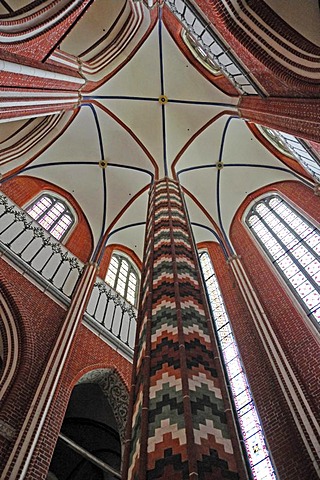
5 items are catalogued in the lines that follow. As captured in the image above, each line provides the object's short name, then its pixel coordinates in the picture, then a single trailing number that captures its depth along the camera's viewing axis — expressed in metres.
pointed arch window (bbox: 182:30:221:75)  13.22
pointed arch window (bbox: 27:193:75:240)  12.01
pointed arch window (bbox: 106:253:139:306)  12.71
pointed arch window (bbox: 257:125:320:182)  8.40
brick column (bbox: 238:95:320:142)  6.06
